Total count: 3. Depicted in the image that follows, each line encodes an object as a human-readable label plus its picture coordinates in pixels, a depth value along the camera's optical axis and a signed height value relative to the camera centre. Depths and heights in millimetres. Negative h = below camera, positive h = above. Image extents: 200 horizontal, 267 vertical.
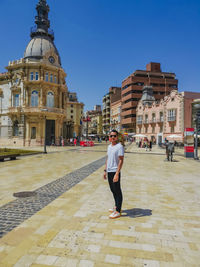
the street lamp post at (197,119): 17306 +1277
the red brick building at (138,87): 62812 +15039
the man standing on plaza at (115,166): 4359 -750
